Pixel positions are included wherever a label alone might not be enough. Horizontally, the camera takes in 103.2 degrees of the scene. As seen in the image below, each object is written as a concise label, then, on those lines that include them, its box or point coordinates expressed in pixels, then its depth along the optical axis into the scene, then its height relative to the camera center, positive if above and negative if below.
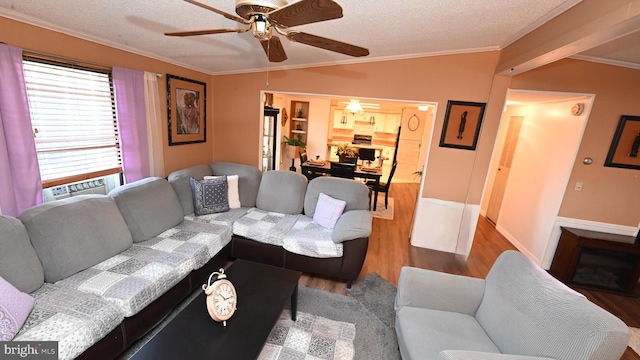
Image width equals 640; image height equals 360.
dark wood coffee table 1.34 -1.19
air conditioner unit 2.22 -0.75
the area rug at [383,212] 4.78 -1.45
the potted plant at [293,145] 6.42 -0.41
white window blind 2.03 -0.10
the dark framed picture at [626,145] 2.93 +0.17
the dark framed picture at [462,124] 3.32 +0.26
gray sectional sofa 1.51 -1.12
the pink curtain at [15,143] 1.77 -0.28
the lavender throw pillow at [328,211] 2.94 -0.90
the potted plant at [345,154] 5.39 -0.42
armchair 1.15 -0.98
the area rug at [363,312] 1.91 -1.56
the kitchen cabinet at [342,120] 8.12 +0.44
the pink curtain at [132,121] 2.58 -0.07
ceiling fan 1.10 +0.53
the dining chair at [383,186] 4.96 -0.99
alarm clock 1.46 -1.04
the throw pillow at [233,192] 3.29 -0.87
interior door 4.54 -0.33
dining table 4.77 -0.70
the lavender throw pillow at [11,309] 1.27 -1.07
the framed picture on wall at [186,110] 3.29 +0.12
